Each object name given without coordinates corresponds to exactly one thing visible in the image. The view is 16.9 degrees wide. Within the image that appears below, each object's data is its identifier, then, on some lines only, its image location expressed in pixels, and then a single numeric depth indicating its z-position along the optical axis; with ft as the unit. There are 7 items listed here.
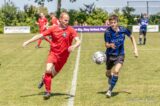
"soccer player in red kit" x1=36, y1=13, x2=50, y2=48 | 105.90
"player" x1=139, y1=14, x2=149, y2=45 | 116.57
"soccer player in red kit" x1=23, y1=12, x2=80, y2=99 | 40.01
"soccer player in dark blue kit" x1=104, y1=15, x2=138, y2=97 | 40.98
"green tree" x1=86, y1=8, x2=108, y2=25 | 249.75
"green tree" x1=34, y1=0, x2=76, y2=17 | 281.33
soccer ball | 42.00
